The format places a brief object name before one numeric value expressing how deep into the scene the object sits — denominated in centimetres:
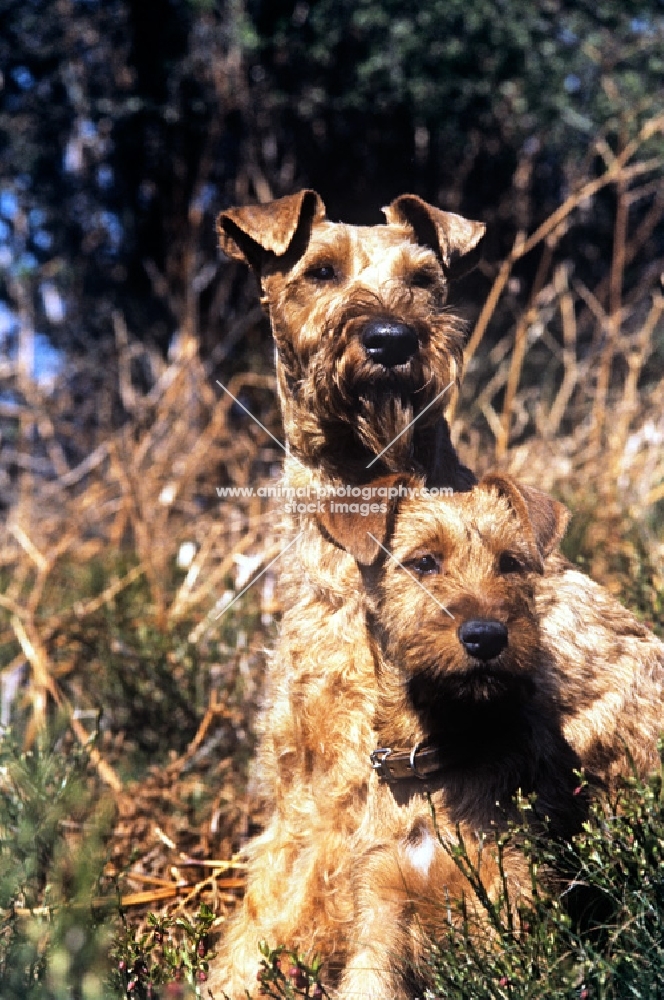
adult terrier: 277
